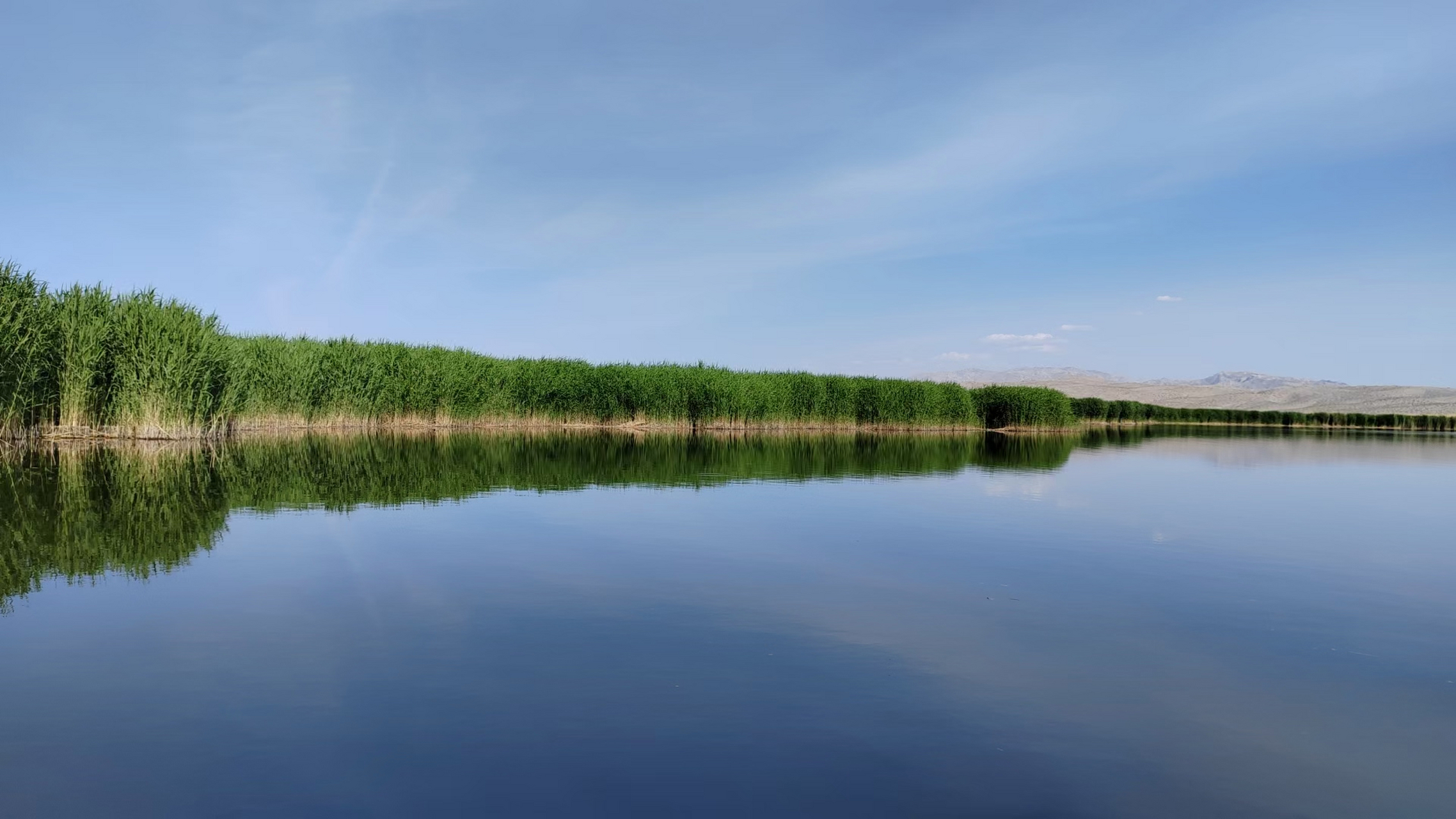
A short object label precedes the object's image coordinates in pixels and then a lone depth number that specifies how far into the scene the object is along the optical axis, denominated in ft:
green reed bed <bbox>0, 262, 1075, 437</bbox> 68.28
